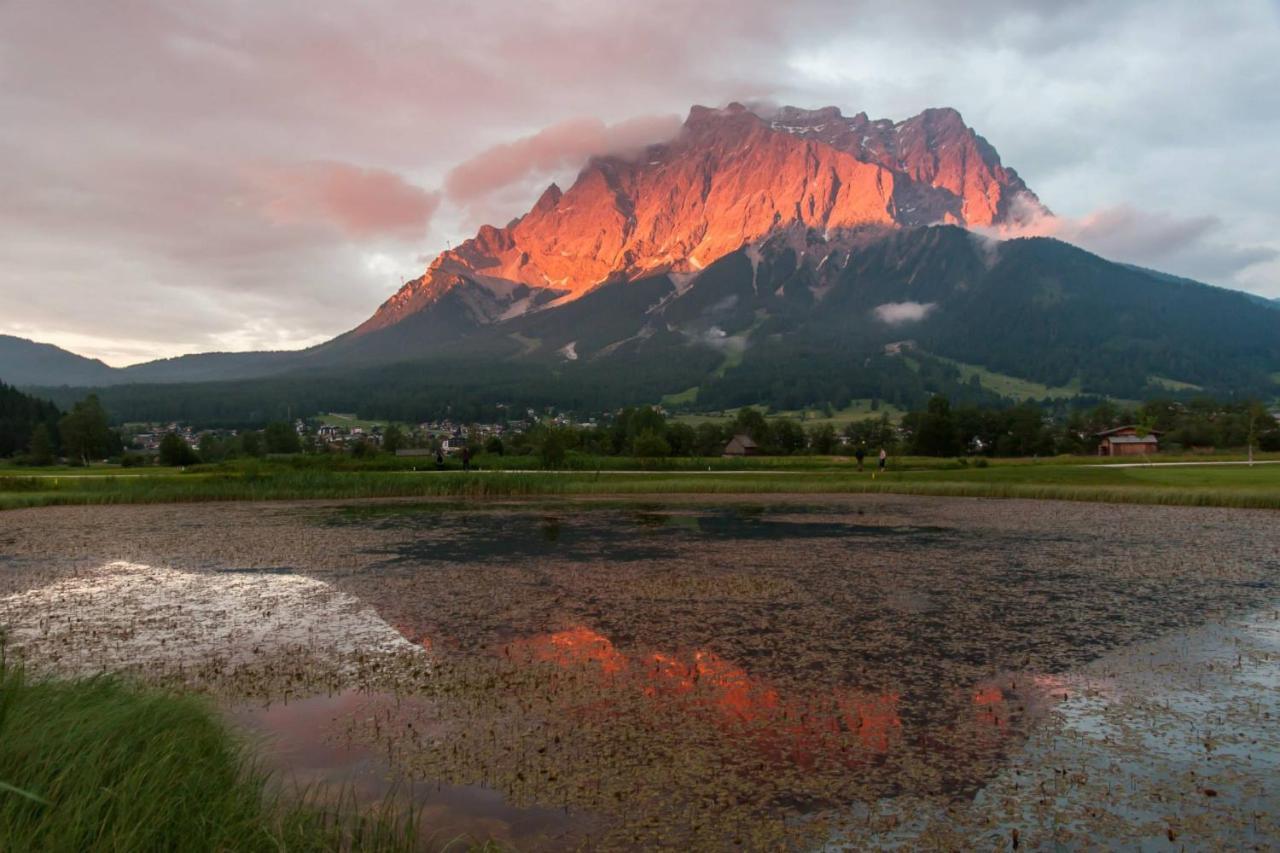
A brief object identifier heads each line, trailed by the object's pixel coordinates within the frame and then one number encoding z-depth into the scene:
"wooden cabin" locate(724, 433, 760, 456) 135.12
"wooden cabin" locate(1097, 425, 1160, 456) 117.75
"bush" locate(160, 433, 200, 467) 97.19
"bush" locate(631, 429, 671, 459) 83.75
